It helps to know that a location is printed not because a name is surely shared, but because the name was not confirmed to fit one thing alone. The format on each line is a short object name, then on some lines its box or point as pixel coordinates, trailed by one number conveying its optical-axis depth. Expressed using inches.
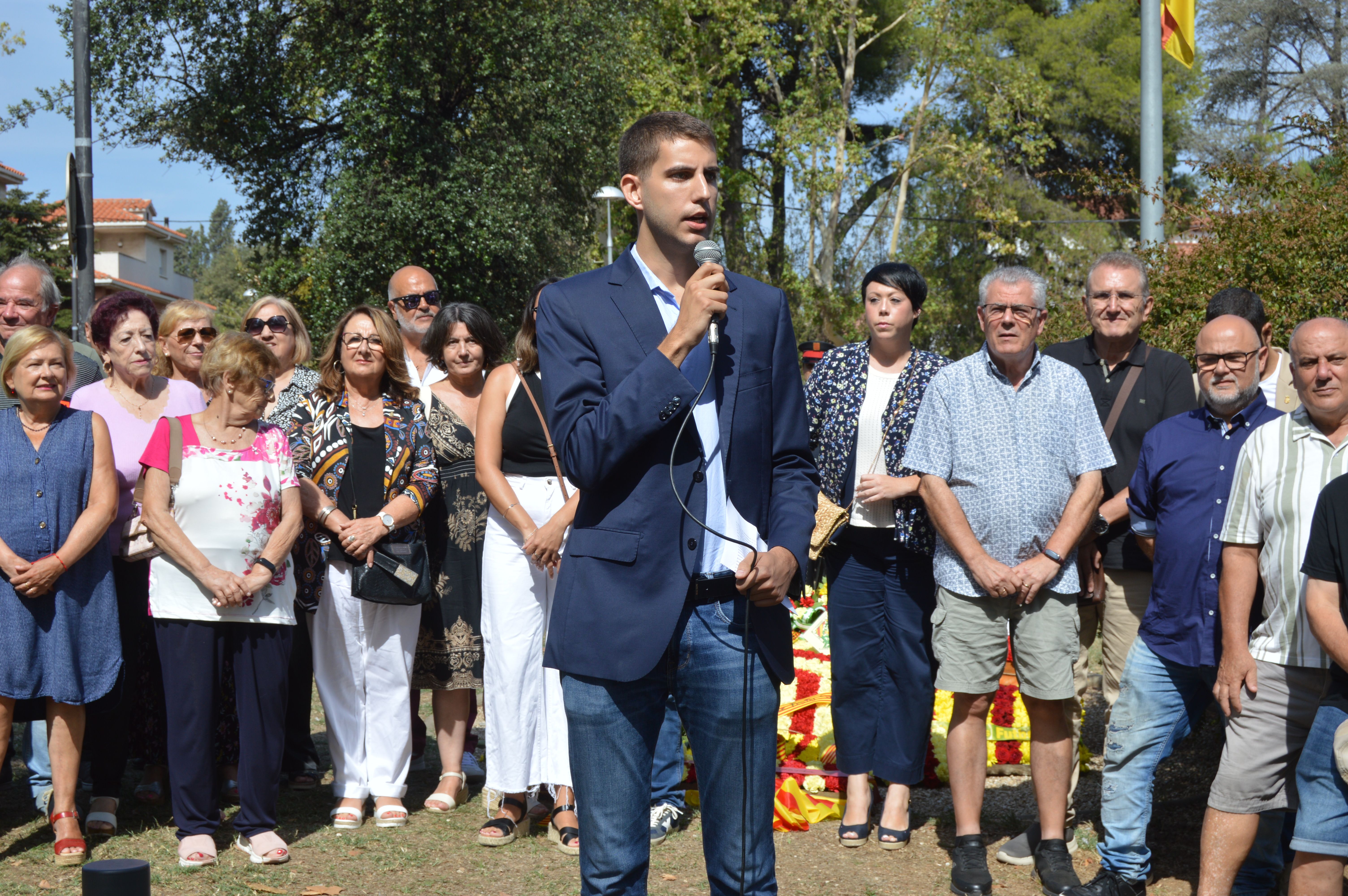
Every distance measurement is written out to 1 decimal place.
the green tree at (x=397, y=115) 789.9
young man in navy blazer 105.8
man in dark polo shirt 207.6
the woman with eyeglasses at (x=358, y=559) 218.2
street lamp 813.2
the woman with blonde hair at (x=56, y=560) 190.5
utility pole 364.5
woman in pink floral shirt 194.4
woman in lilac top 213.6
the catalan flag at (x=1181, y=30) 398.9
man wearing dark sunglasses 266.8
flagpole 346.9
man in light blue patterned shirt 187.6
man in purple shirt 175.8
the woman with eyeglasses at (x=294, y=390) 248.8
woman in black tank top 211.6
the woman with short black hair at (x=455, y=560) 231.9
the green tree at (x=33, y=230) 1352.1
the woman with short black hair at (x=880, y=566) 210.2
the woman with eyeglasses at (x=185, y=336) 238.7
